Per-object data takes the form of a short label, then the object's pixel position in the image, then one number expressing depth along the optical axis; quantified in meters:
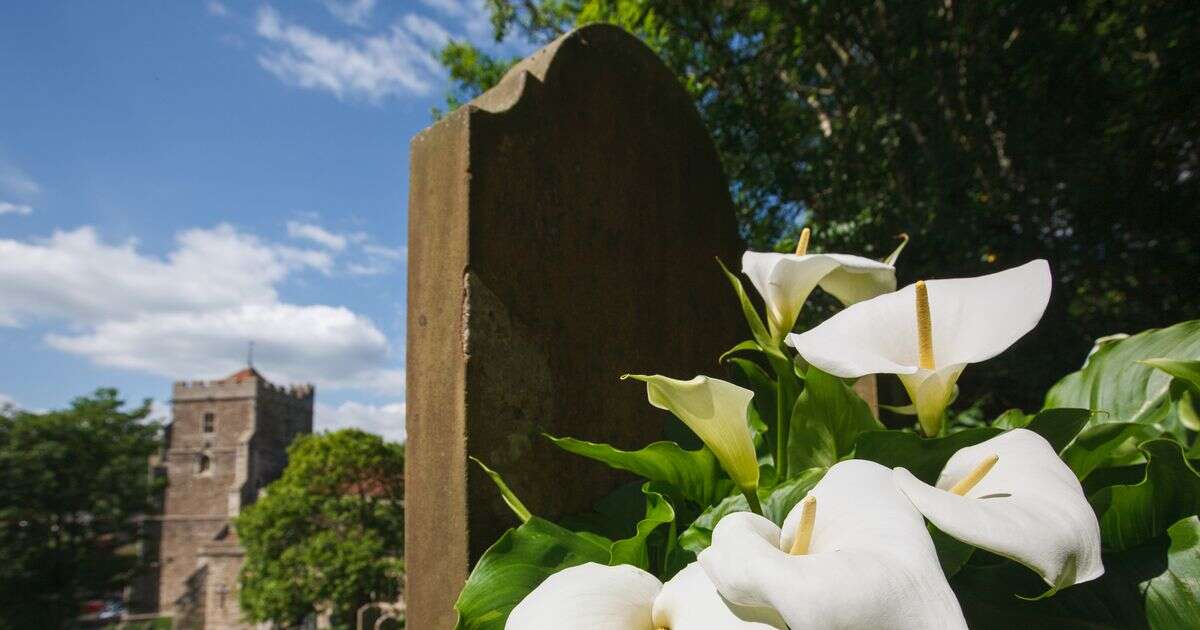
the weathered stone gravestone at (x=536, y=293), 0.85
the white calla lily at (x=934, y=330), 0.57
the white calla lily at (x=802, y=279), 0.73
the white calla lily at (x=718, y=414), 0.59
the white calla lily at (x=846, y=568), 0.36
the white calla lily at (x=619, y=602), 0.45
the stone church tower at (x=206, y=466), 31.05
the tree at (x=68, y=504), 21.81
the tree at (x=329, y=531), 13.47
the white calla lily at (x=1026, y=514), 0.40
